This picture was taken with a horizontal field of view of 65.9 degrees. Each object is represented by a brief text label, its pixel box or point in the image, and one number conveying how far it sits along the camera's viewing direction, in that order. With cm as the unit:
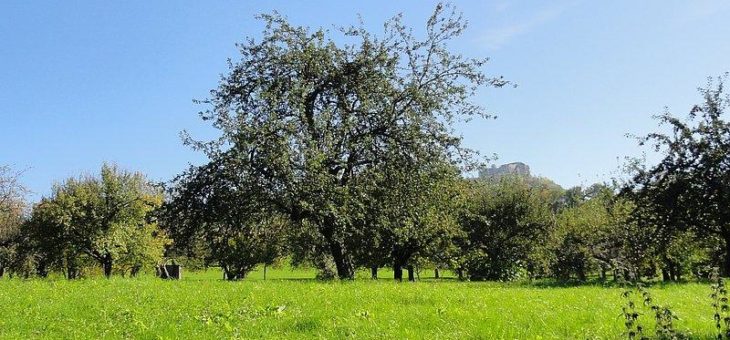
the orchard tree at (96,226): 5222
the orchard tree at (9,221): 4691
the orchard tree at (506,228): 5106
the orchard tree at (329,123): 2639
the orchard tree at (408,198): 2806
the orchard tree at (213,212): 2802
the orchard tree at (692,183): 2943
